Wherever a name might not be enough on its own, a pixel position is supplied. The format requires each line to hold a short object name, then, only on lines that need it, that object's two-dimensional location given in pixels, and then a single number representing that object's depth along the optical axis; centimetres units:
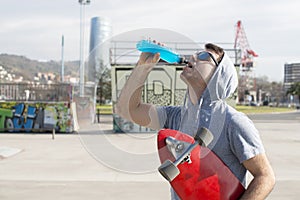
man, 205
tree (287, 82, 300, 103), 9011
